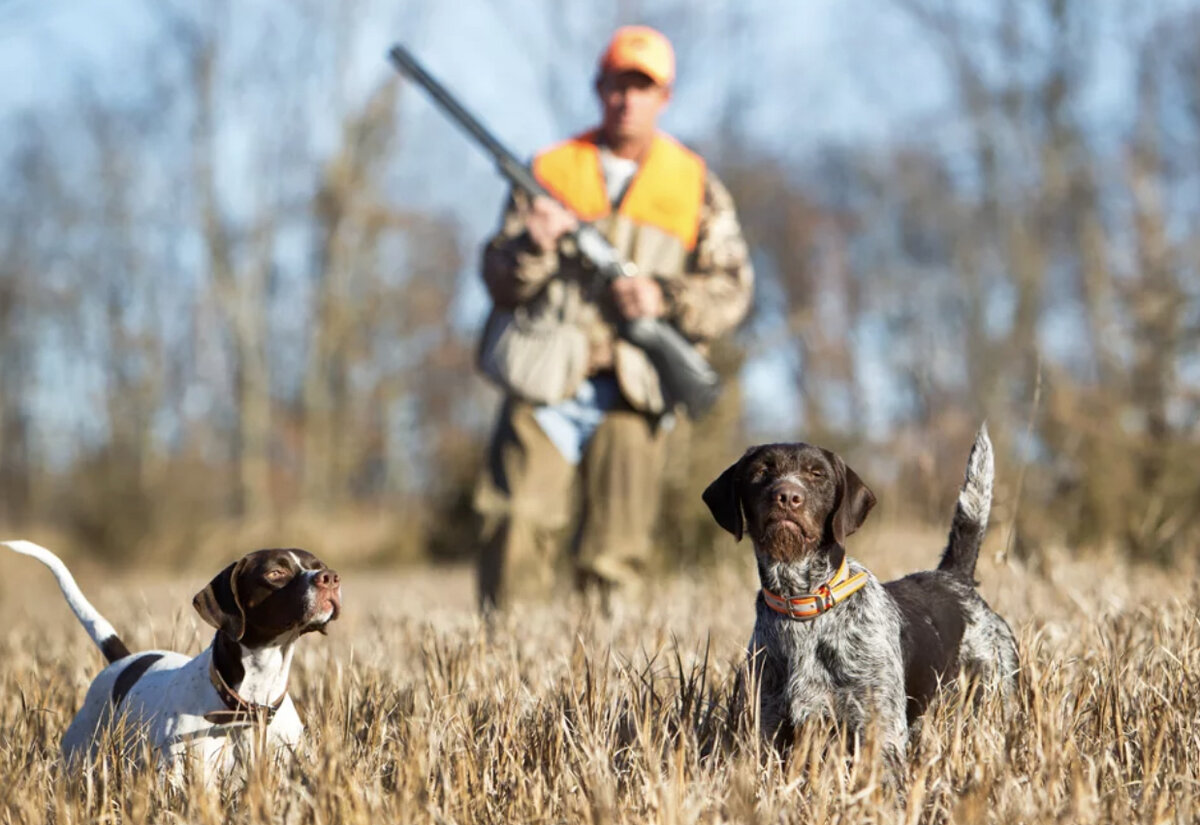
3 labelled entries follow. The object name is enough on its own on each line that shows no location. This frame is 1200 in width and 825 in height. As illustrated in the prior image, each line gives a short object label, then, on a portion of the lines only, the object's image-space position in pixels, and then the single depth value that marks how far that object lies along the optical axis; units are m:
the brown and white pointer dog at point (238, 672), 6.20
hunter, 12.46
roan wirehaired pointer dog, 6.23
